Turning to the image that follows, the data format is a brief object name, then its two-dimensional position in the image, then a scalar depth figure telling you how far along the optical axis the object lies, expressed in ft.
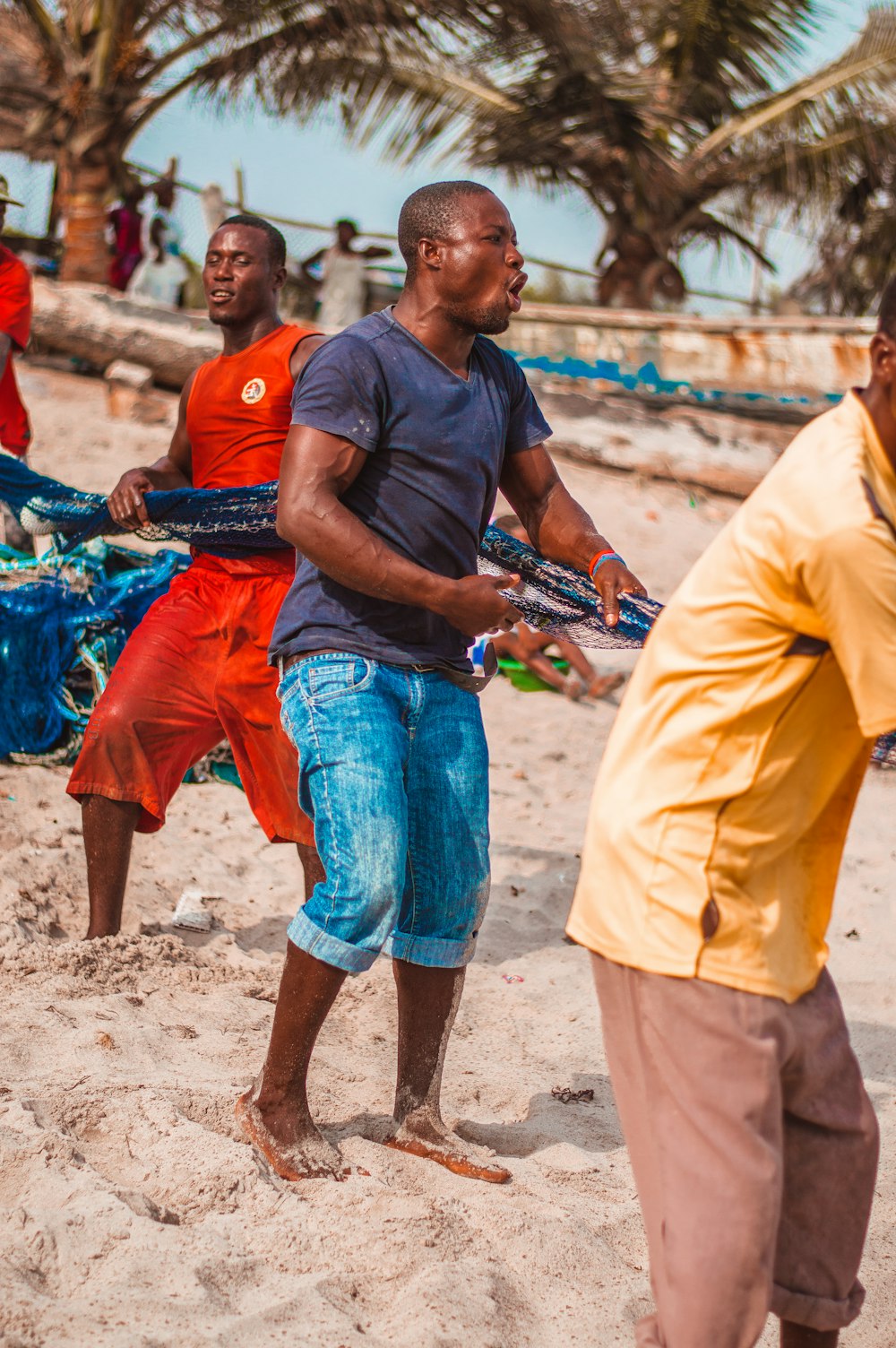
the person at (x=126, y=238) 42.45
